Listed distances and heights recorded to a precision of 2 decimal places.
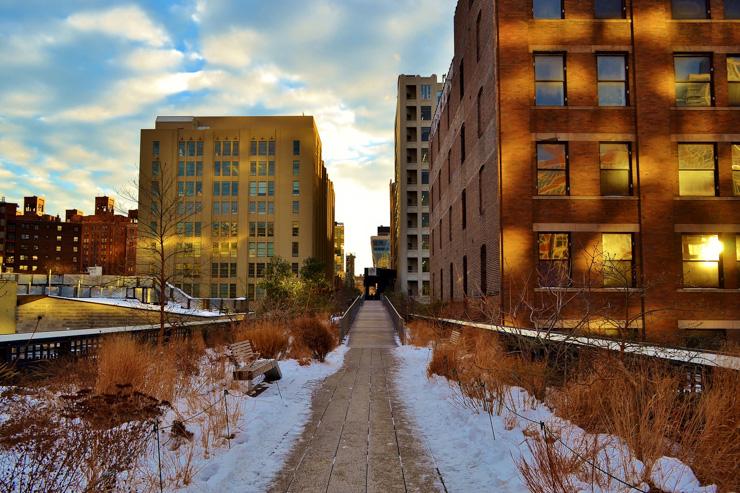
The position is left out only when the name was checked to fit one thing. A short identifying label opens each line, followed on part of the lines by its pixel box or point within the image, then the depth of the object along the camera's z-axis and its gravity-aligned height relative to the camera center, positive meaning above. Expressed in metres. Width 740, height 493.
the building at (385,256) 195.49 +7.05
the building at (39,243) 162.34 +11.00
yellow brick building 87.44 +14.67
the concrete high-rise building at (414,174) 92.12 +18.18
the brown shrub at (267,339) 14.98 -1.92
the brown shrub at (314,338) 15.91 -1.97
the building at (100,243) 194.29 +12.83
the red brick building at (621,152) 20.30 +4.92
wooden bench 9.92 -1.89
